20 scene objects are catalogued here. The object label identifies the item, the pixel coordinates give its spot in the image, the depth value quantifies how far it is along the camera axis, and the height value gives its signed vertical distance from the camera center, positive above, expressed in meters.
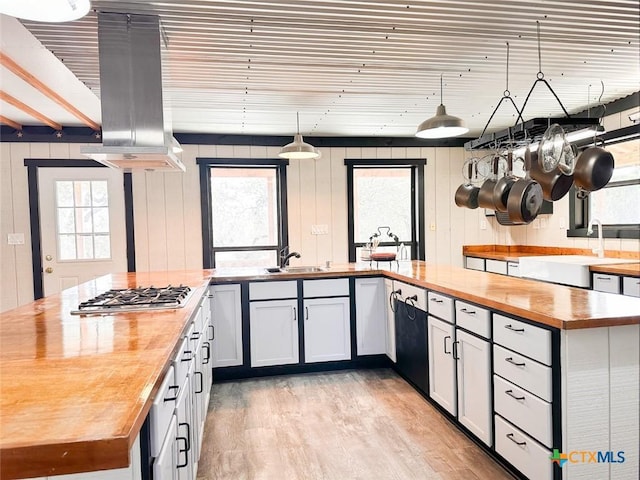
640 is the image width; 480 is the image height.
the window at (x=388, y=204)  5.44 +0.29
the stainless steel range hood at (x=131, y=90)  2.23 +0.77
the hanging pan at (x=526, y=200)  2.31 +0.12
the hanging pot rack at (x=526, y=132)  2.21 +0.50
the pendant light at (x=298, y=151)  3.58 +0.65
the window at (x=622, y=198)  3.79 +0.21
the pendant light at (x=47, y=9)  1.30 +0.71
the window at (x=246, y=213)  5.12 +0.21
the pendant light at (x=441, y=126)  2.75 +0.64
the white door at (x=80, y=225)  4.56 +0.10
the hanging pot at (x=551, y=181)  2.20 +0.21
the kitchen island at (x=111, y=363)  0.78 -0.37
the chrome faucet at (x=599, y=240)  4.00 -0.19
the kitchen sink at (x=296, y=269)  3.74 -0.37
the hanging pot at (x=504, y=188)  2.48 +0.21
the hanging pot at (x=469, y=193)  2.90 +0.21
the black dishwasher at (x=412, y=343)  2.87 -0.85
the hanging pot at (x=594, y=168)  2.13 +0.26
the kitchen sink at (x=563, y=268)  3.41 -0.40
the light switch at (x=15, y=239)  4.51 -0.03
